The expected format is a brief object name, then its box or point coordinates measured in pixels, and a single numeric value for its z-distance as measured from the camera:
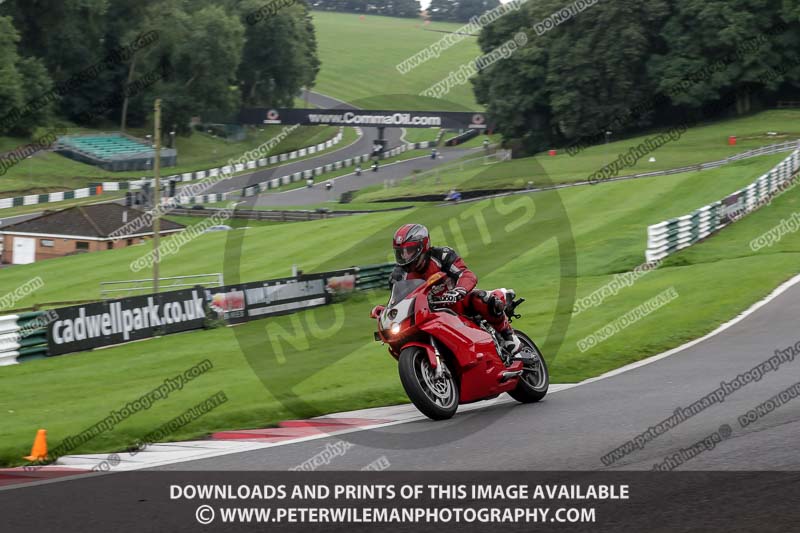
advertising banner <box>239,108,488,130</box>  86.81
